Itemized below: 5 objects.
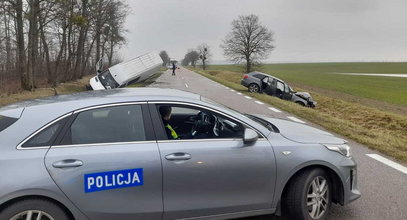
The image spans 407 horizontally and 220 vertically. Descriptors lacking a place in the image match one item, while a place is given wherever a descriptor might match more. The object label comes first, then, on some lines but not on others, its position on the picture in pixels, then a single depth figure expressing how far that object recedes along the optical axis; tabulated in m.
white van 17.53
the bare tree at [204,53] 78.00
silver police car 2.62
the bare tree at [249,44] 52.56
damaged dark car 18.25
